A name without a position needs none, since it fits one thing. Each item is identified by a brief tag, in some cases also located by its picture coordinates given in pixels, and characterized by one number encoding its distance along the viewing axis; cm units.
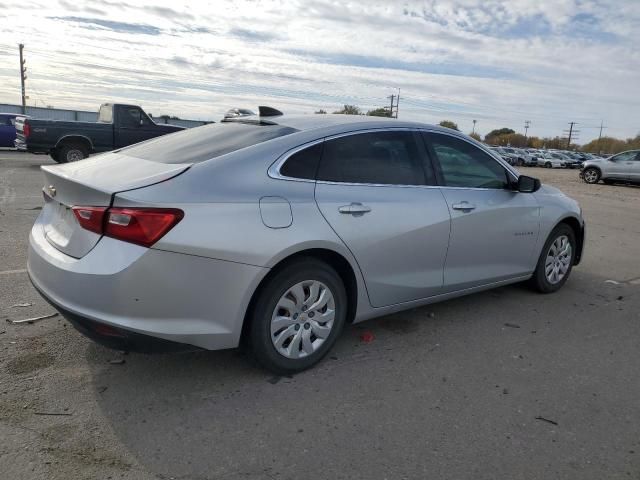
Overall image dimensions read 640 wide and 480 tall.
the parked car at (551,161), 5222
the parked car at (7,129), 2028
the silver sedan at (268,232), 289
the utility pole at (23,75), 5100
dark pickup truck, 1487
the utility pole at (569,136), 11019
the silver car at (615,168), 2267
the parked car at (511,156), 4804
